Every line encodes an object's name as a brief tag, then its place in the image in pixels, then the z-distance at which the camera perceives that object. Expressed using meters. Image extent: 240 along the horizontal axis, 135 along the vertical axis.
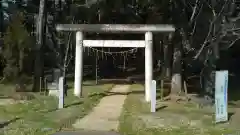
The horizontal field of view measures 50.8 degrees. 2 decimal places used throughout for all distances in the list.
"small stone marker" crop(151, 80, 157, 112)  8.63
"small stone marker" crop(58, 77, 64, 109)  9.09
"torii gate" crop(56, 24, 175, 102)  10.71
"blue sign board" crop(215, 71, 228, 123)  7.45
